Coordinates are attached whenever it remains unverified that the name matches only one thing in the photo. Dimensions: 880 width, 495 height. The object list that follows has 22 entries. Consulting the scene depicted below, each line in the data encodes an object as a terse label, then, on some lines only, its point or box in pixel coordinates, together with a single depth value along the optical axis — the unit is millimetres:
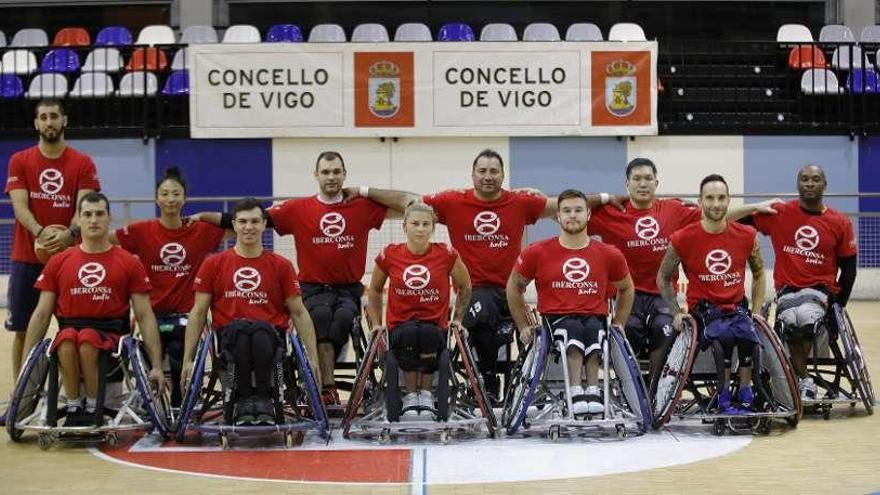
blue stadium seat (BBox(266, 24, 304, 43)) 17719
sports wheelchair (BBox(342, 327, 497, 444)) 6918
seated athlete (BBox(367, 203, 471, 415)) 7059
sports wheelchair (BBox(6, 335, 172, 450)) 6812
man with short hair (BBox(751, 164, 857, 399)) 7805
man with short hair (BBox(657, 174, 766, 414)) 7379
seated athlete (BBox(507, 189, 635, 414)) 7086
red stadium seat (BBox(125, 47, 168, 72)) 16031
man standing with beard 7816
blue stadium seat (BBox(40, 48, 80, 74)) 16641
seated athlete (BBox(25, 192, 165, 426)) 6906
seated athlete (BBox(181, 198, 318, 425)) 7078
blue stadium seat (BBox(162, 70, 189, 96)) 16109
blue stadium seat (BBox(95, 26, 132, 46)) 18312
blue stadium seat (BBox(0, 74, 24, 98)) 16375
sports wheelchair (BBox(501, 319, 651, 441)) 6938
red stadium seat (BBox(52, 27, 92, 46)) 18547
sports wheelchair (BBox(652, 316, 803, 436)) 7105
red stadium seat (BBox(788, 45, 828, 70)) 16266
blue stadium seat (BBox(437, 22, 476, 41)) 17688
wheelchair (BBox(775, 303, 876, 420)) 7617
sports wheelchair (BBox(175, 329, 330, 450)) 6777
